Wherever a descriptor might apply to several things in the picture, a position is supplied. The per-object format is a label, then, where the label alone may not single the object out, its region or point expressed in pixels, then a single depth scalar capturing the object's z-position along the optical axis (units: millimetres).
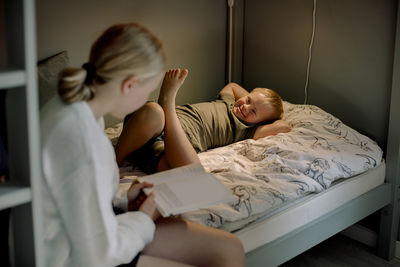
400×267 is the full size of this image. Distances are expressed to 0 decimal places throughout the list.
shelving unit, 915
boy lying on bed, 1800
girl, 1020
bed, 1561
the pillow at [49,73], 1772
